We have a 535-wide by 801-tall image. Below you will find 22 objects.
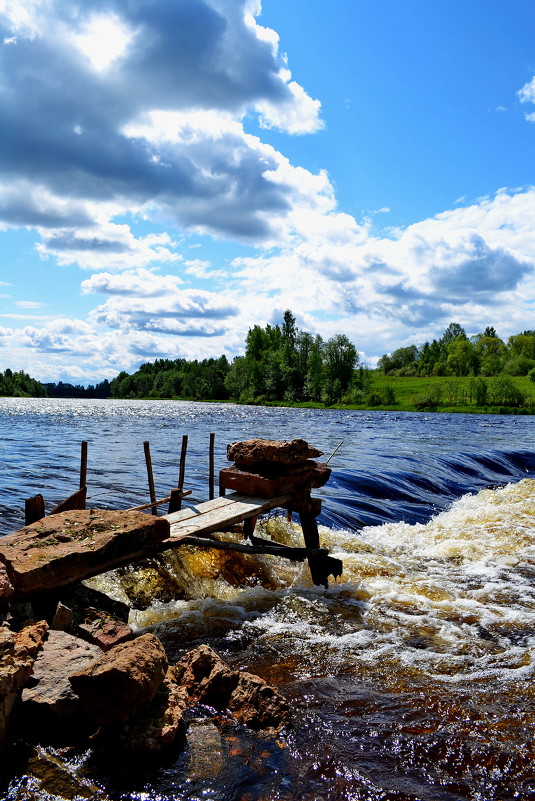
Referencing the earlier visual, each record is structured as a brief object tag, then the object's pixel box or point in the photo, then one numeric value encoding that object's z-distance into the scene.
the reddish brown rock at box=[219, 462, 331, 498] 9.51
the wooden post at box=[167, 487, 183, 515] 11.20
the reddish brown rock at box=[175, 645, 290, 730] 4.93
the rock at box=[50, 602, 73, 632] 5.74
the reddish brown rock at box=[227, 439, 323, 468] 9.38
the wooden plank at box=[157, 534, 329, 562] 7.48
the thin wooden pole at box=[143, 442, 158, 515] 13.39
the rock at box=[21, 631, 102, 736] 4.43
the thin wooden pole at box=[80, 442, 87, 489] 11.47
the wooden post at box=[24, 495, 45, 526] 8.06
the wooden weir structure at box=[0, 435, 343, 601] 5.97
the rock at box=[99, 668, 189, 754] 4.28
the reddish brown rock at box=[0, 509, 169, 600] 5.81
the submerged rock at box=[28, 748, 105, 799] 3.96
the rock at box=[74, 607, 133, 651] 5.37
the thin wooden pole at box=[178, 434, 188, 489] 13.86
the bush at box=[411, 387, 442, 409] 95.26
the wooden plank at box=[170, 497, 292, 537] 8.12
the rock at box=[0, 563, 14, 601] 5.42
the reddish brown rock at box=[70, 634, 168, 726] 4.20
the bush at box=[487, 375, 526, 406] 87.06
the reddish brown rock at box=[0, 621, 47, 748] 4.14
